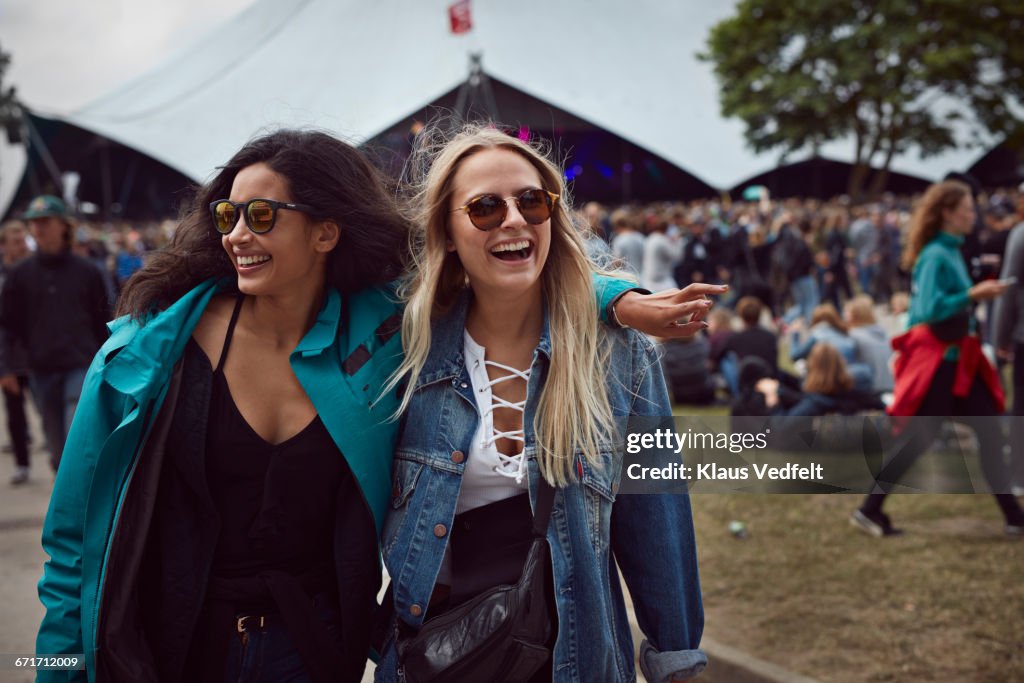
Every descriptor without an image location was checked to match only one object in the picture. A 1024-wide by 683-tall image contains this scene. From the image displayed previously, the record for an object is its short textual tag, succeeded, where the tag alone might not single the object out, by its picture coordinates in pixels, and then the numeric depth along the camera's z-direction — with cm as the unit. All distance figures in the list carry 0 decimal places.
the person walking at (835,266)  1435
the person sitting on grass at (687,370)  838
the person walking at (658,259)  1051
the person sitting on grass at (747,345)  798
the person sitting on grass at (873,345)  718
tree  3319
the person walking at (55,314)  567
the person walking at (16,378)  627
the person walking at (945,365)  492
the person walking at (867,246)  1669
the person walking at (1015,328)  545
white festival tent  4000
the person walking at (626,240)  1099
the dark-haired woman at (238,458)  188
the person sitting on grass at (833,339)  691
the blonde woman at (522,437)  194
